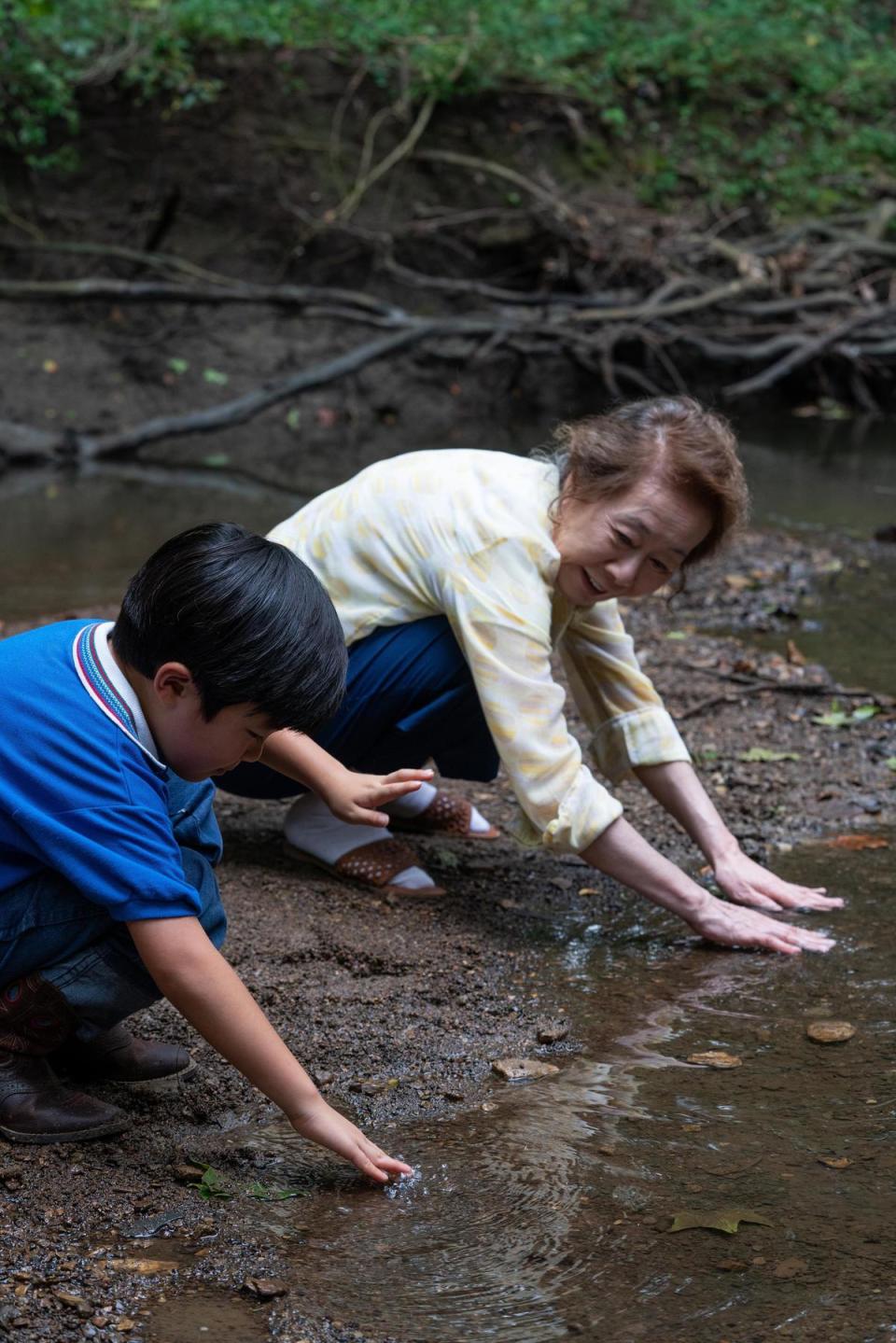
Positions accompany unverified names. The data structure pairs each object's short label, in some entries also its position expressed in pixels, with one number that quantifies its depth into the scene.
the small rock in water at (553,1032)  2.25
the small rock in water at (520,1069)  2.14
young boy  1.65
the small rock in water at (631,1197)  1.77
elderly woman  2.53
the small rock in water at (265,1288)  1.57
